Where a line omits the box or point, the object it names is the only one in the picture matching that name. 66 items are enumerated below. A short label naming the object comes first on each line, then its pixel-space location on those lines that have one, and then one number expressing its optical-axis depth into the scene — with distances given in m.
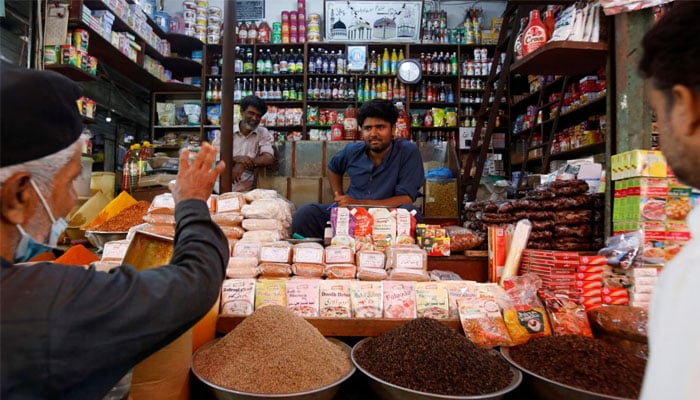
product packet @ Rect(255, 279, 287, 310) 1.60
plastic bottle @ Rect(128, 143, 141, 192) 3.17
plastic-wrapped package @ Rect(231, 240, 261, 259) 1.86
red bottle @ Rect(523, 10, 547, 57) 2.23
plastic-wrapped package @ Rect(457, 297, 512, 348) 1.45
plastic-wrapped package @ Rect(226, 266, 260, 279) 1.74
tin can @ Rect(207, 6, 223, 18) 5.87
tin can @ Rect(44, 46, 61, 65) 3.46
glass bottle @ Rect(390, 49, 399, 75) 5.78
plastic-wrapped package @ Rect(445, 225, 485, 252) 2.07
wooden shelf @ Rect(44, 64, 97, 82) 3.47
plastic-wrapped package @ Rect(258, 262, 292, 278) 1.76
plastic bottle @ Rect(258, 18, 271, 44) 5.89
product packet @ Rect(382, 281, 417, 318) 1.56
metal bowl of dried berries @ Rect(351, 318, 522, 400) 1.17
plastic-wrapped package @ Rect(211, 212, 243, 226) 2.07
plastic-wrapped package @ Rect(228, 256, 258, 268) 1.77
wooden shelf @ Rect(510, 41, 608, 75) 2.07
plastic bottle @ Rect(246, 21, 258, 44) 5.88
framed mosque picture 5.83
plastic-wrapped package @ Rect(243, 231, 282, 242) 2.01
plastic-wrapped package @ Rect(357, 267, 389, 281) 1.73
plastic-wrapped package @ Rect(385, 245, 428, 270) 1.75
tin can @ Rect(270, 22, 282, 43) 5.91
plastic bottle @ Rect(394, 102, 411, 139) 4.68
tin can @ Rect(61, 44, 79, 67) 3.49
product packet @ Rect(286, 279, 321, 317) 1.58
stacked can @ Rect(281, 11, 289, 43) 5.88
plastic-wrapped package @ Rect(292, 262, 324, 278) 1.78
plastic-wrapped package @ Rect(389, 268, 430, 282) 1.71
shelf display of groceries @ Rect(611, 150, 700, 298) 1.62
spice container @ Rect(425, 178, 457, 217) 3.90
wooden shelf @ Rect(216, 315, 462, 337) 1.53
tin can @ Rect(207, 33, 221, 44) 5.80
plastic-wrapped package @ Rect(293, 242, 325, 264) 1.81
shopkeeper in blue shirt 2.62
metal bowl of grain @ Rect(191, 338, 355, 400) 1.14
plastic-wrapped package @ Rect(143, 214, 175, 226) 1.95
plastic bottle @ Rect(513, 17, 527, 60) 2.33
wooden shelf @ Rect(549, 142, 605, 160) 4.29
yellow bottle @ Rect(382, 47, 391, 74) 5.79
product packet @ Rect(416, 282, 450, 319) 1.57
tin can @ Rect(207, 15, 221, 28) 5.85
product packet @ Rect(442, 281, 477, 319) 1.58
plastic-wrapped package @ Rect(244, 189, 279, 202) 2.27
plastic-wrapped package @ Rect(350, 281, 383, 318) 1.56
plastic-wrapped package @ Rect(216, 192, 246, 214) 2.12
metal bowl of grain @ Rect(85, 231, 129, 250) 2.09
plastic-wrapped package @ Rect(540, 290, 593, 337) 1.47
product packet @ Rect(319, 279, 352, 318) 1.57
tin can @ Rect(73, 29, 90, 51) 3.66
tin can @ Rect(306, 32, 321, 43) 5.88
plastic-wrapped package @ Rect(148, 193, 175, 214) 1.99
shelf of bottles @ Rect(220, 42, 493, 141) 5.77
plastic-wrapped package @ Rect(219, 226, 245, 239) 2.04
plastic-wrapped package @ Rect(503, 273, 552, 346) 1.48
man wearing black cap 0.58
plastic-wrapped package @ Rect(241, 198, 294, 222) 2.12
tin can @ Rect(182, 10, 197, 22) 5.70
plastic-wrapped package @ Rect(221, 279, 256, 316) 1.58
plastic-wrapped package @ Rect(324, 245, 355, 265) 1.81
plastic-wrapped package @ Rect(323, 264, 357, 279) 1.76
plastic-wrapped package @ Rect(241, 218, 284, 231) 2.10
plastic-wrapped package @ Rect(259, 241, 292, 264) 1.80
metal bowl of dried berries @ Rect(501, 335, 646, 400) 1.16
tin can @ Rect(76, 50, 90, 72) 3.60
